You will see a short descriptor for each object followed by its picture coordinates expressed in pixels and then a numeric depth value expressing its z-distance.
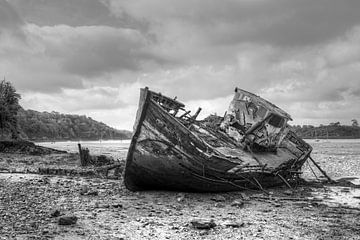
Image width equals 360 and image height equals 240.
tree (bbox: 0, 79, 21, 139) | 32.53
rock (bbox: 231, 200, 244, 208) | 9.23
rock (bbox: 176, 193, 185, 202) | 9.57
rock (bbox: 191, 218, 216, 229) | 6.66
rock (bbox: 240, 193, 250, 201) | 10.14
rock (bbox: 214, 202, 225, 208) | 9.09
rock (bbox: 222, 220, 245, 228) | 6.93
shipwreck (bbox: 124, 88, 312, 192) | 9.89
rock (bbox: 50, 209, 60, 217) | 6.94
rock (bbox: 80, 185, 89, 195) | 9.64
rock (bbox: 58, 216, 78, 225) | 6.41
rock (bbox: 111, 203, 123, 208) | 8.34
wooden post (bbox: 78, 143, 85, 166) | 18.47
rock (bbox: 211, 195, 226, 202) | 9.84
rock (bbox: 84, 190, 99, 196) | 9.59
